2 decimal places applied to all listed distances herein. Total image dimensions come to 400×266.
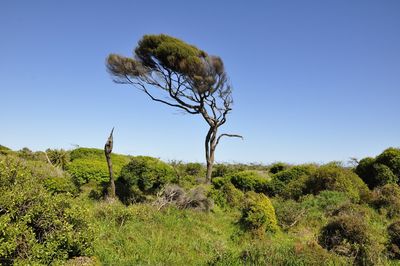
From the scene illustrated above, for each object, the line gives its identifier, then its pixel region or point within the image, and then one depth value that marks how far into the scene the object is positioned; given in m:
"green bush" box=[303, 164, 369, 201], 14.01
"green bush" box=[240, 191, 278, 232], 9.87
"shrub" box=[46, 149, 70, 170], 18.50
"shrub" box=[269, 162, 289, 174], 20.81
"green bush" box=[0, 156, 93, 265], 5.30
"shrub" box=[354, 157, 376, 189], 16.78
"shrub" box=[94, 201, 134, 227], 8.90
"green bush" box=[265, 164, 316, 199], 15.03
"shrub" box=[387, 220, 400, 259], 7.56
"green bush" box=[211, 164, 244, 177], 22.39
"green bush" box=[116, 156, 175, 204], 14.51
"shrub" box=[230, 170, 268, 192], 15.80
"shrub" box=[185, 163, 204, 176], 22.96
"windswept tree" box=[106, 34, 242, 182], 18.30
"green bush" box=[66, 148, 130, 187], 14.38
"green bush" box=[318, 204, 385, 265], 6.89
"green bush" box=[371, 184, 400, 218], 12.19
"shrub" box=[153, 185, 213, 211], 11.42
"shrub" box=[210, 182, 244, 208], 13.27
